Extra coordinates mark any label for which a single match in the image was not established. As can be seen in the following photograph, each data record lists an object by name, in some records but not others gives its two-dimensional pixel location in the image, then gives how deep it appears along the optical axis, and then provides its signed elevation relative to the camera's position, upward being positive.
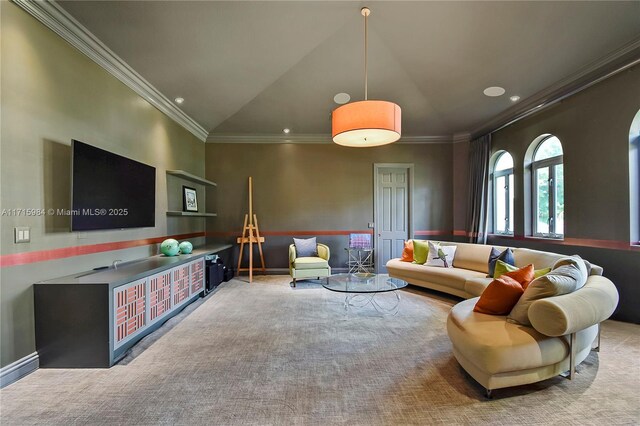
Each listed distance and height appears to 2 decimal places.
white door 6.95 +0.05
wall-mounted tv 2.93 +0.25
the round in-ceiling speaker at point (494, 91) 4.82 +1.92
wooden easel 6.12 -0.44
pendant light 3.03 +0.95
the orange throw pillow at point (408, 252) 5.69 -0.75
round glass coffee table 3.95 -0.98
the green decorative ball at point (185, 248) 4.68 -0.53
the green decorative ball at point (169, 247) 4.33 -0.48
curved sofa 2.10 -0.92
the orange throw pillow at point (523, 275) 2.73 -0.58
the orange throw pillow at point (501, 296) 2.54 -0.71
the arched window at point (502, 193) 5.83 +0.37
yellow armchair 5.62 -1.02
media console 2.61 -0.91
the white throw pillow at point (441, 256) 5.23 -0.75
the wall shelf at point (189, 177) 4.95 +0.63
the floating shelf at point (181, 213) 4.92 +0.00
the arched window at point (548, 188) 4.68 +0.37
